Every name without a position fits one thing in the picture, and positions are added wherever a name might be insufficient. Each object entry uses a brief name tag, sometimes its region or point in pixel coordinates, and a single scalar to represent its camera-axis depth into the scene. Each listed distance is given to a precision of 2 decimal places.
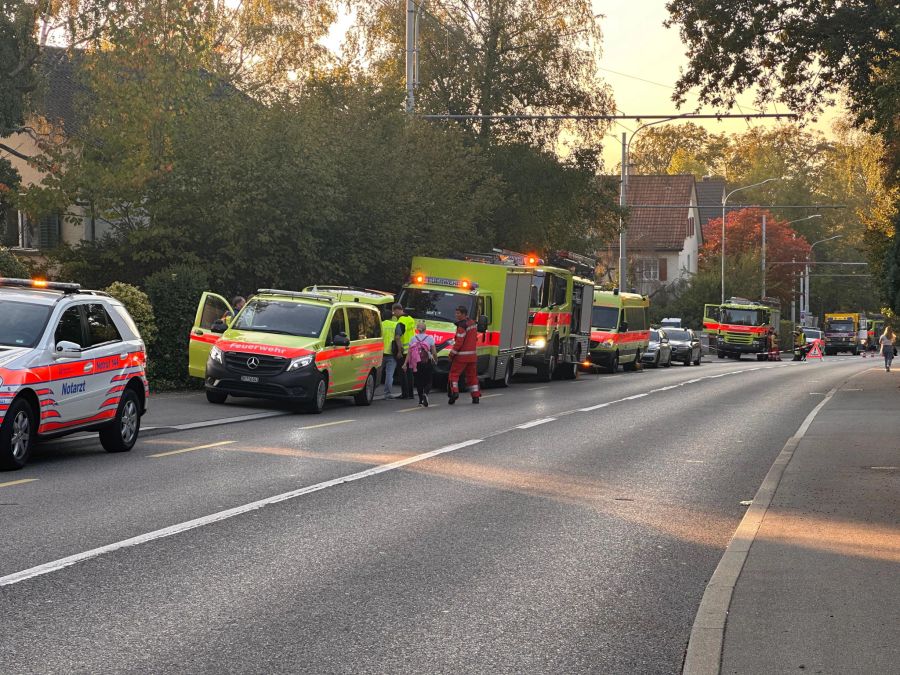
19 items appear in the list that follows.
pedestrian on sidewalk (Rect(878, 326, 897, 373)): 50.62
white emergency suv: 13.12
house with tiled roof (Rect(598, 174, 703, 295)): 94.06
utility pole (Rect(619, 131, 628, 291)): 54.56
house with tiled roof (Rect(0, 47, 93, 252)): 37.97
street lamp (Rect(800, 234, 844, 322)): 107.88
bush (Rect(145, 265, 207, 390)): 25.48
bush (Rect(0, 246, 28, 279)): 25.72
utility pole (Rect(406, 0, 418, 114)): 38.75
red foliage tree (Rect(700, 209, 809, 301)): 98.69
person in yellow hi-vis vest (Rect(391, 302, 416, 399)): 25.91
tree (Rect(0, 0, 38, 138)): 30.08
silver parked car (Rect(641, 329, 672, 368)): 54.80
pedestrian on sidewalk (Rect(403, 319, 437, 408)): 25.02
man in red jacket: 25.44
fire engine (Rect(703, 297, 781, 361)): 69.31
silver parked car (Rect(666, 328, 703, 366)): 59.53
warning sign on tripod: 86.75
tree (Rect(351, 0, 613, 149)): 45.69
